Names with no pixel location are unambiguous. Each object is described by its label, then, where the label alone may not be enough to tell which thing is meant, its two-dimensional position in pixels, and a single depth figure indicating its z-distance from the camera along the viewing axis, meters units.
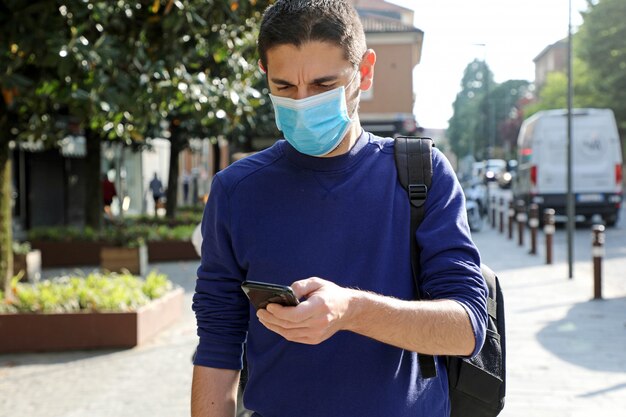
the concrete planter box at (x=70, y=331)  8.94
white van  24.56
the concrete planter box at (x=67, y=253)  18.05
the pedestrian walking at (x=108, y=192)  25.86
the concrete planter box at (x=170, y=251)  18.48
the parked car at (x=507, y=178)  34.15
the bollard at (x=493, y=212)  27.86
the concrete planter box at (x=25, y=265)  15.39
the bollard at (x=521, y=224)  20.33
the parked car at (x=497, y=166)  56.97
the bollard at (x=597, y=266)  11.77
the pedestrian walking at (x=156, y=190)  37.31
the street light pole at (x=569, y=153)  14.23
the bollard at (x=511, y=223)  22.83
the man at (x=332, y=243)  2.05
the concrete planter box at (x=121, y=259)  15.38
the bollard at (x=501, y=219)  25.27
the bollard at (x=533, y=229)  18.17
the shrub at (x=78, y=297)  9.16
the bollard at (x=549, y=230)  15.86
